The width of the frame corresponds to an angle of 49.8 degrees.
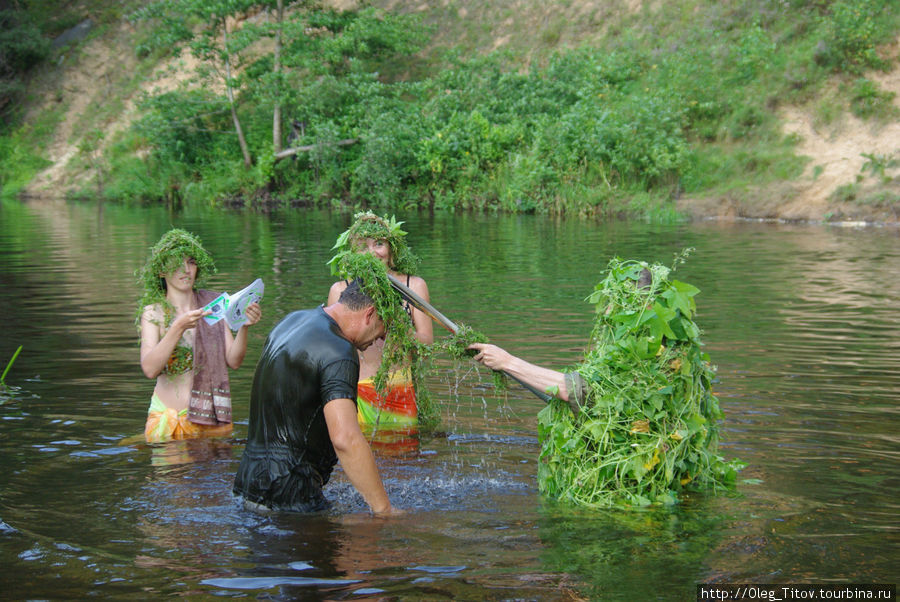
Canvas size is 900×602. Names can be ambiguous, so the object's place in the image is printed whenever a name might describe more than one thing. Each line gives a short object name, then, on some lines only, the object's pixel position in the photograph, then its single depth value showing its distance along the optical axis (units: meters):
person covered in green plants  5.73
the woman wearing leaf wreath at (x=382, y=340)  7.40
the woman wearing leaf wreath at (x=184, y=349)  7.09
